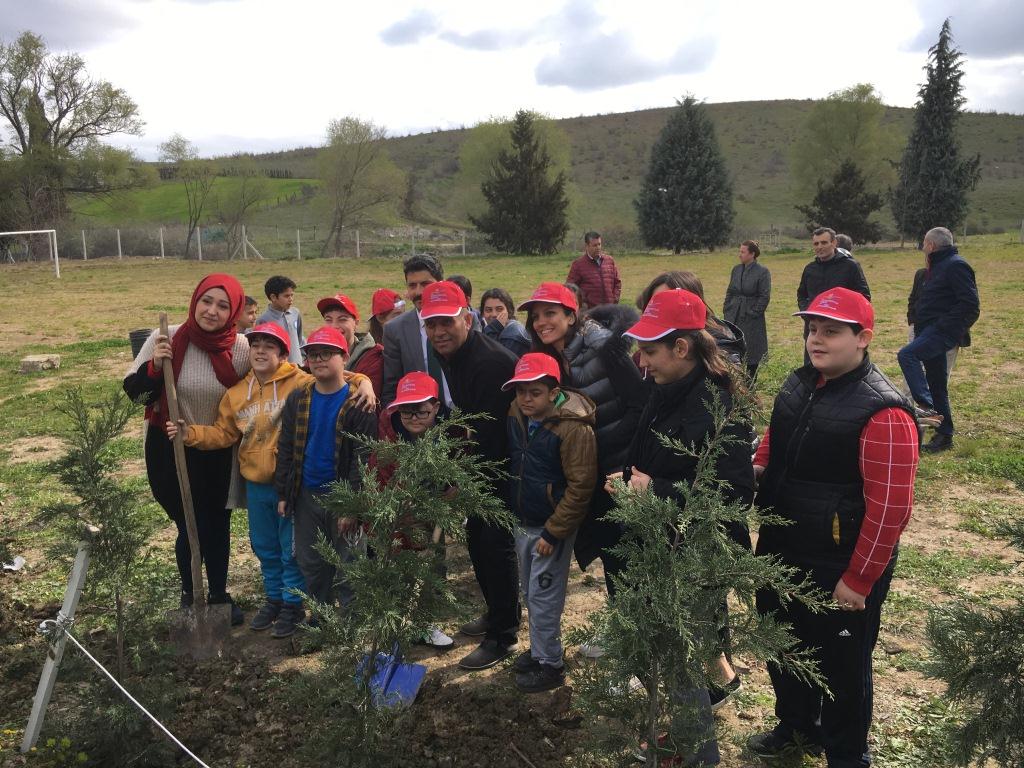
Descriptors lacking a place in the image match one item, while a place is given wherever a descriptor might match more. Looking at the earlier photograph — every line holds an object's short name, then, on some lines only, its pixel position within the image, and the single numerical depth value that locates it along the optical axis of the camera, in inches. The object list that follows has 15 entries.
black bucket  321.7
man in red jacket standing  370.0
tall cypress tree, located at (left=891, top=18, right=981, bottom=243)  1610.5
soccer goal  1349.7
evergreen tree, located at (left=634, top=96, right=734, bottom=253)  1587.1
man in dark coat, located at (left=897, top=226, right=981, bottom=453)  278.7
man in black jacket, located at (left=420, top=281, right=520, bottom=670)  153.4
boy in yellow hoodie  168.4
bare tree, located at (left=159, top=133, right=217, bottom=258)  1713.8
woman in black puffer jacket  148.0
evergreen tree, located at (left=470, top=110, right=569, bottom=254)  1550.2
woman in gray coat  340.5
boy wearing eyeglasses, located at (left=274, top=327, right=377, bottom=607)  160.6
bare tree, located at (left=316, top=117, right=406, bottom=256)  1787.6
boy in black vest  107.3
